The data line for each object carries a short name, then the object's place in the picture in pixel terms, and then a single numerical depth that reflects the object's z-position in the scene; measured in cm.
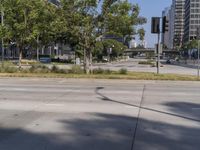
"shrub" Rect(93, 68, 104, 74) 1752
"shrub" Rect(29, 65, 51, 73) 1761
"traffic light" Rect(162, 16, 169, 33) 1674
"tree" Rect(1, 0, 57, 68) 1741
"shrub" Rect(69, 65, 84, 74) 1737
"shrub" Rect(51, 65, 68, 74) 1769
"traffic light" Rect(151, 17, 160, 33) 1634
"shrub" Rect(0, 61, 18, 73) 1747
